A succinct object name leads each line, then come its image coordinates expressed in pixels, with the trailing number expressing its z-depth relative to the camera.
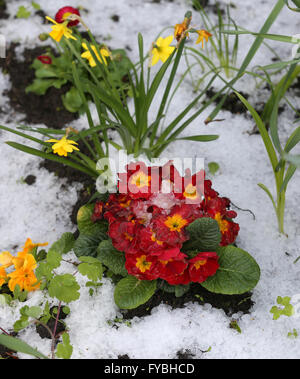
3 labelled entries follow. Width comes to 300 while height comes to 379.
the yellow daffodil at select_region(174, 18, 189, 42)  0.73
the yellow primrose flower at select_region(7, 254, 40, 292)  0.78
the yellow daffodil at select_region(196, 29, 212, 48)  0.74
